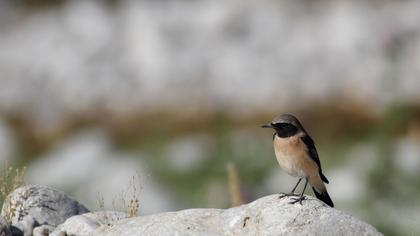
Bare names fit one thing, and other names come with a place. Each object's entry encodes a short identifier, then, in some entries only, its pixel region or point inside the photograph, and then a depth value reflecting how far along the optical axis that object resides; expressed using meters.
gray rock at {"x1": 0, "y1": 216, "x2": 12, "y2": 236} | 16.21
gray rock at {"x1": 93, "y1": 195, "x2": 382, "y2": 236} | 15.48
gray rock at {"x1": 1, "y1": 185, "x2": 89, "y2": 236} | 17.16
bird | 17.23
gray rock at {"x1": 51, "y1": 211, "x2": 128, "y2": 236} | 16.28
